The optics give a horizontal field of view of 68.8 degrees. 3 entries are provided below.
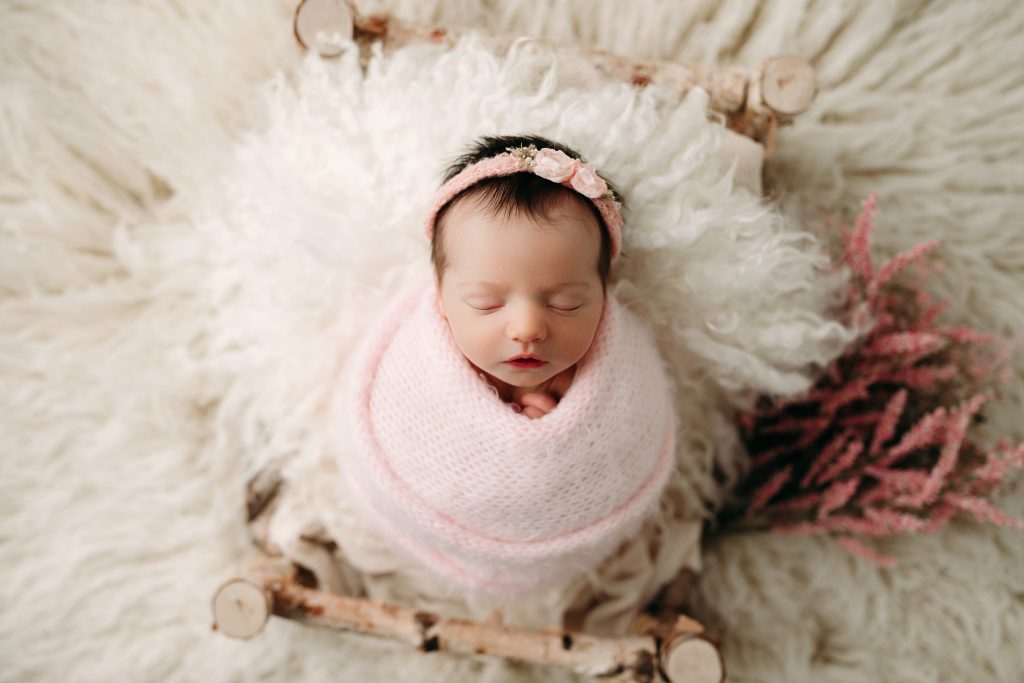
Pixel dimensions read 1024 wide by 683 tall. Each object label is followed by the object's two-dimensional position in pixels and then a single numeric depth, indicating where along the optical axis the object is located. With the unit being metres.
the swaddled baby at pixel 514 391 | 0.66
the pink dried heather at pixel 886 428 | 0.85
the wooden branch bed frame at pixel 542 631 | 0.82
